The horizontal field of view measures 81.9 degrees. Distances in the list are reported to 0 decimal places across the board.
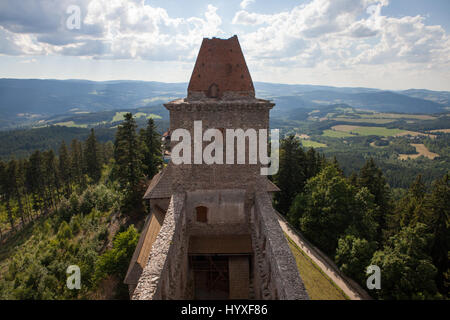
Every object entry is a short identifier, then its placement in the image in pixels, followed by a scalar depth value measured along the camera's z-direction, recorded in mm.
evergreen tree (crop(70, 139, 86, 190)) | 52656
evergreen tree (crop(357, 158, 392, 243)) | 32031
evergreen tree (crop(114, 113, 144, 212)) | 29953
